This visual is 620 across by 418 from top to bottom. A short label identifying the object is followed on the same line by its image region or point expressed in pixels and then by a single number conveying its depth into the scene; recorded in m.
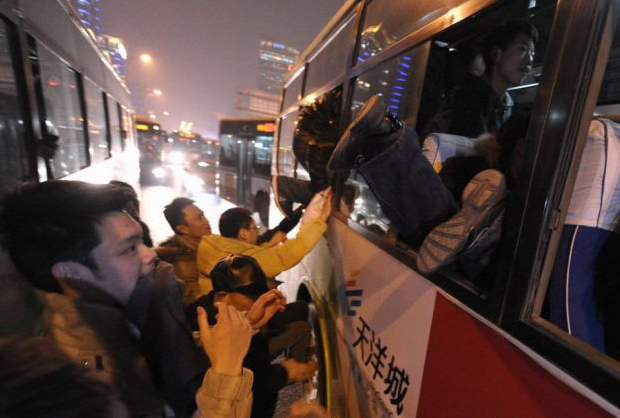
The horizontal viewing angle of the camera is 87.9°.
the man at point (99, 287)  1.06
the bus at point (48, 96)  2.00
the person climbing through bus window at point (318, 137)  2.46
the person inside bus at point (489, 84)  1.57
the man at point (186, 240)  2.63
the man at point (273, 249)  2.18
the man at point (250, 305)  1.80
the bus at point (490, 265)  0.75
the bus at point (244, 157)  8.02
